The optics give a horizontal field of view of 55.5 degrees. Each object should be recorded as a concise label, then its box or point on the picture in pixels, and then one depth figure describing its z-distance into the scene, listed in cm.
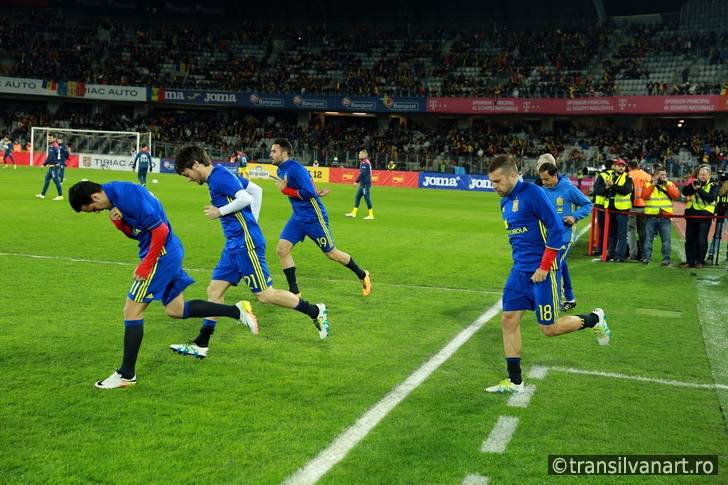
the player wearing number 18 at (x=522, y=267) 584
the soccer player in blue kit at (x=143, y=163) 2728
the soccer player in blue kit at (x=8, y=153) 4081
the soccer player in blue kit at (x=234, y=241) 669
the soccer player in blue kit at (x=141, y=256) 552
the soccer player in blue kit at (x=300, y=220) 953
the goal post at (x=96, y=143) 4475
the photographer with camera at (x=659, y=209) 1424
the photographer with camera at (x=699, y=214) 1400
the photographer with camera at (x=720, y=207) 1425
